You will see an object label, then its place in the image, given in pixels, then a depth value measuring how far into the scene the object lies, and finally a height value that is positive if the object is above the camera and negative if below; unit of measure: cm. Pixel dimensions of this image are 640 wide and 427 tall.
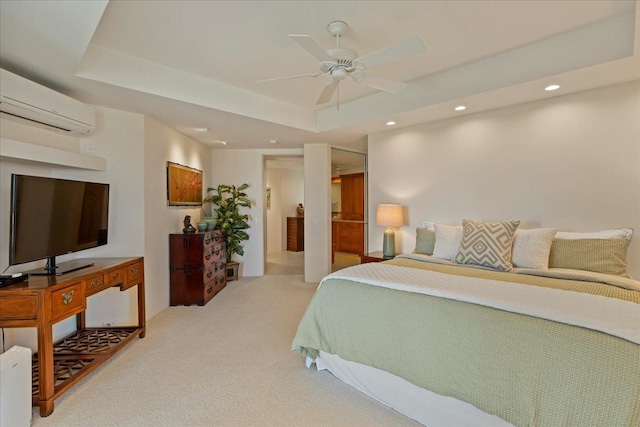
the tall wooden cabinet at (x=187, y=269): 389 -72
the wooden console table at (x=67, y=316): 181 -66
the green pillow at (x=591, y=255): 223 -34
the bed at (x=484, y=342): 121 -66
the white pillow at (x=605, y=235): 234 -19
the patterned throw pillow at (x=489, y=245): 256 -29
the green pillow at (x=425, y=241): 322 -31
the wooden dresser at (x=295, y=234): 838 -58
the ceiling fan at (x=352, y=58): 182 +104
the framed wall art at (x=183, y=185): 389 +42
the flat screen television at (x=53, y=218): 193 -2
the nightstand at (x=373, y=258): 365 -55
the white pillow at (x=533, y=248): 247 -31
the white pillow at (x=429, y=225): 344 -15
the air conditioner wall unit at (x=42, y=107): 207 +85
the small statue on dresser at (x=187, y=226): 404 -16
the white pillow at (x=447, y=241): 296 -29
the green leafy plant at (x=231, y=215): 496 -2
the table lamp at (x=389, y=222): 374 -11
